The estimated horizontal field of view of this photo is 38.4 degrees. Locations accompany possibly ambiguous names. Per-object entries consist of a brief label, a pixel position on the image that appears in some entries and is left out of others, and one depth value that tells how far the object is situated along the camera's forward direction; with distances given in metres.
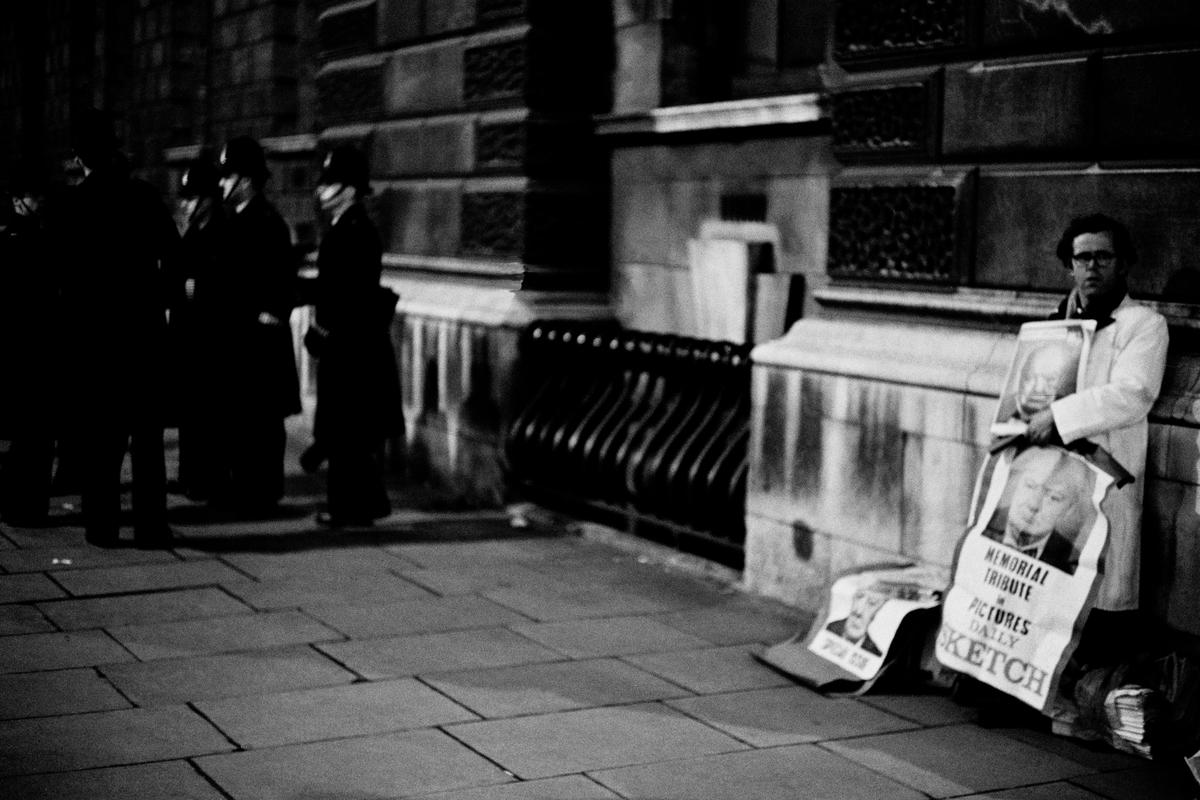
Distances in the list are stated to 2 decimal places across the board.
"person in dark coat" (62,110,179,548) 7.68
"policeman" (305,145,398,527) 8.41
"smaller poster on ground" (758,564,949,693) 5.77
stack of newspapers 4.95
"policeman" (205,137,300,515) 8.79
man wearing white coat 5.11
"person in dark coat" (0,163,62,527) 8.34
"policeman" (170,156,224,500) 8.96
